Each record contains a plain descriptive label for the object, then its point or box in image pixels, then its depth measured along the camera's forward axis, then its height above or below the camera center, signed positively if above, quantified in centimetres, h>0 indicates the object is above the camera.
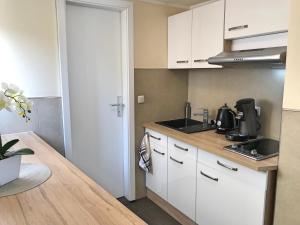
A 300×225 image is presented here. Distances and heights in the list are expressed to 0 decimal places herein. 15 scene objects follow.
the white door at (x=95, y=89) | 252 -12
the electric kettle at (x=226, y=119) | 234 -39
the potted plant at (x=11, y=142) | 116 -32
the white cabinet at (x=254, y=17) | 173 +45
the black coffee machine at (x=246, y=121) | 208 -37
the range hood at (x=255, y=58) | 164 +14
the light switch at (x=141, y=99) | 279 -24
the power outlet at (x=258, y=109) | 226 -28
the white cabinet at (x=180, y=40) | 257 +40
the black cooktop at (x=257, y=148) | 175 -54
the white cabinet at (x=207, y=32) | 220 +42
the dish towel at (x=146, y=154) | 279 -86
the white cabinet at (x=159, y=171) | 262 -101
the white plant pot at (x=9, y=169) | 121 -45
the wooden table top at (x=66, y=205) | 97 -55
